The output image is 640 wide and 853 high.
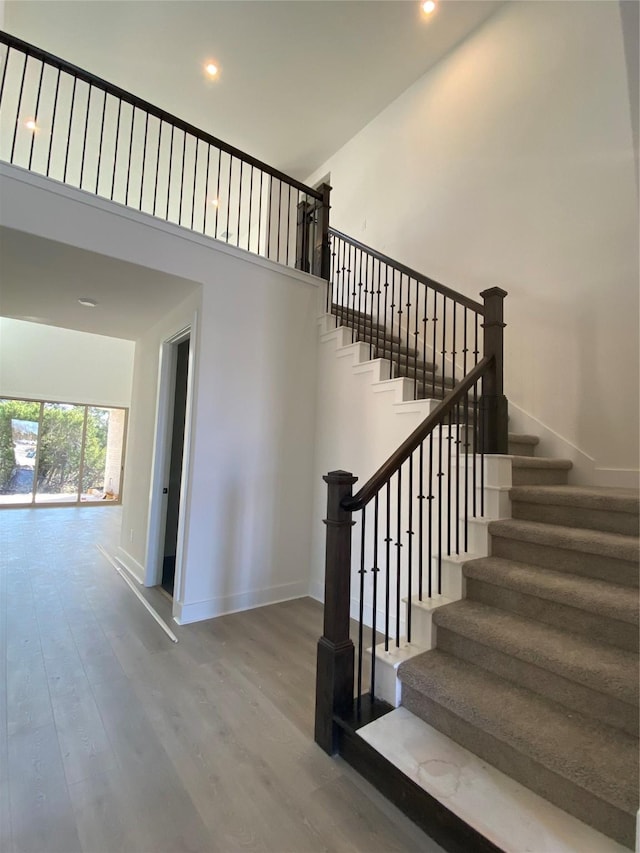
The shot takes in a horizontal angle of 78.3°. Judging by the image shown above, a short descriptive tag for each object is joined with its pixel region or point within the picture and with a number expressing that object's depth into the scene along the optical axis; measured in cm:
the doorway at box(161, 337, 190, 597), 430
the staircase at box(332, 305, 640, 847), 132
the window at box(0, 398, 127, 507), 852
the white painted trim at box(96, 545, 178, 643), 292
